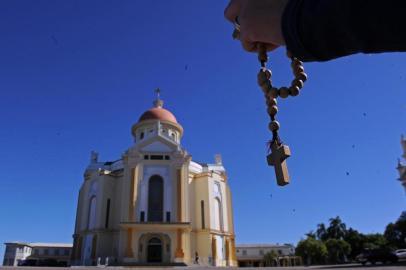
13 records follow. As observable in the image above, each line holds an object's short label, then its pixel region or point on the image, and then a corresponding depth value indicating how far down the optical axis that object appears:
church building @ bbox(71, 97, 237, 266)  30.12
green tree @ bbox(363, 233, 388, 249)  49.91
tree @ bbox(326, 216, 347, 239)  58.05
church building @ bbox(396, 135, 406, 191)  39.16
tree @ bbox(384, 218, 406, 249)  48.92
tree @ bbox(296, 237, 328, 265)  46.38
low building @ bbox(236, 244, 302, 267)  63.22
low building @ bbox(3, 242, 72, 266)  61.69
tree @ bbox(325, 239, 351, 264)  48.67
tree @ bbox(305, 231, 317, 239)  60.26
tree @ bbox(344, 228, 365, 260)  53.31
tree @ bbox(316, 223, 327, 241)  59.62
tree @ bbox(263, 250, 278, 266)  47.11
